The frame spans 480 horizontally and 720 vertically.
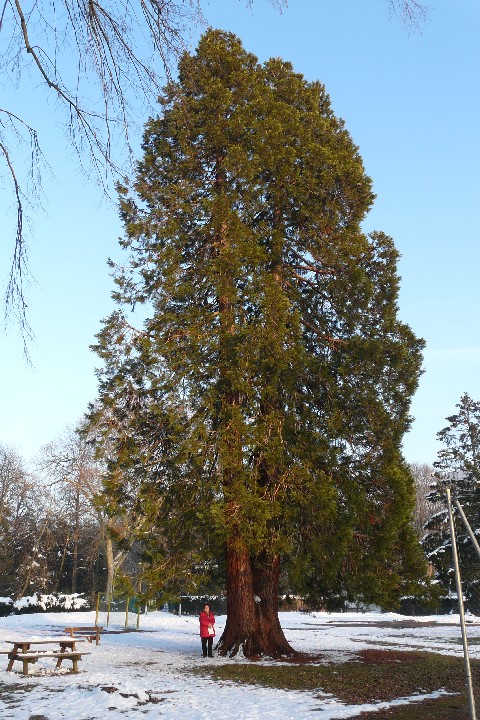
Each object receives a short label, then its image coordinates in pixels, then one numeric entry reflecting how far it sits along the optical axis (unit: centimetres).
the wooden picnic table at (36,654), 1177
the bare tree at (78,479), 3084
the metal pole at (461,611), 637
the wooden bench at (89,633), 1504
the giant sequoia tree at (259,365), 1442
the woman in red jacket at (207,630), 1470
